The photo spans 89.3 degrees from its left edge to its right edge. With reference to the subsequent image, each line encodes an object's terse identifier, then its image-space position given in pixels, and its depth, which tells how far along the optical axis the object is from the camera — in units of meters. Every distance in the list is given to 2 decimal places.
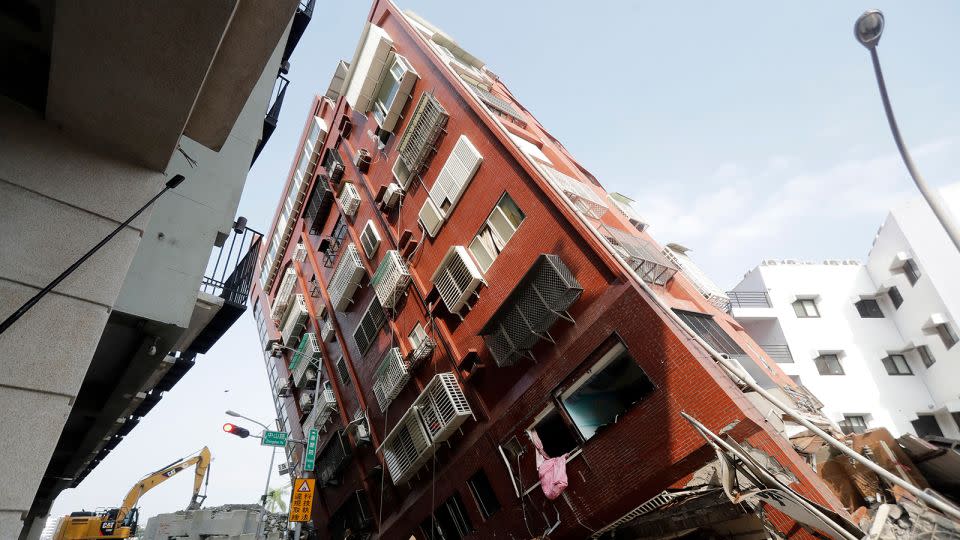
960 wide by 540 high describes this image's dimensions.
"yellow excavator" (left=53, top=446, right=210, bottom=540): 21.27
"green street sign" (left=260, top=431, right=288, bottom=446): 14.55
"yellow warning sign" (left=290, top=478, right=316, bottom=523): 13.71
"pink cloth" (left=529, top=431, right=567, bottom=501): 10.59
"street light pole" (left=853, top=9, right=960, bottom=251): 5.69
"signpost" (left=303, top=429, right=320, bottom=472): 15.84
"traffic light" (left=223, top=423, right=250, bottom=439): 14.59
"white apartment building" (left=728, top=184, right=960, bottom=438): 20.56
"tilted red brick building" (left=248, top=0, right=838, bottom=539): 9.58
